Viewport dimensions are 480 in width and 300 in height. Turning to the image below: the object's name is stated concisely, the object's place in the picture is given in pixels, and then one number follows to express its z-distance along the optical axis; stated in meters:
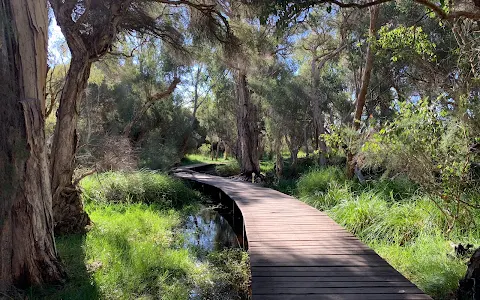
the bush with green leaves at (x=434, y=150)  4.22
